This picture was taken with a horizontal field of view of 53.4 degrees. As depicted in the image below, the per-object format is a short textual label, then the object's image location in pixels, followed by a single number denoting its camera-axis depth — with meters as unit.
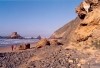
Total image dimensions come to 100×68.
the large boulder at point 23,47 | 15.45
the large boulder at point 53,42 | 15.50
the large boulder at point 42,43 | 14.62
